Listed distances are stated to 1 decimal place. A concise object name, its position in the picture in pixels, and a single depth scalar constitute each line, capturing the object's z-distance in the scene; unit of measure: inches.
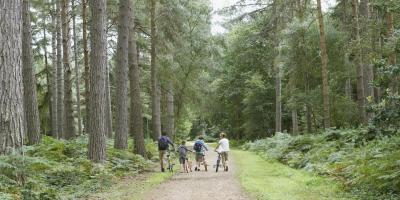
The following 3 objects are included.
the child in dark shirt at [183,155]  655.1
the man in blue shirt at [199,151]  681.0
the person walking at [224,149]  670.5
